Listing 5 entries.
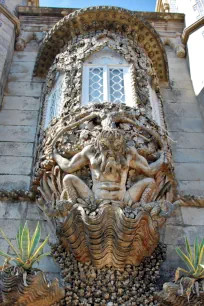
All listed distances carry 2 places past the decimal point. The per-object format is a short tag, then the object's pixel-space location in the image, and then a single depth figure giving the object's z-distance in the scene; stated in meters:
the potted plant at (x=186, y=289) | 5.53
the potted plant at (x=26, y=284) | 5.21
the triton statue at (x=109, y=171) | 6.46
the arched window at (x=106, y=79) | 8.37
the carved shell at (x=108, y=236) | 5.89
